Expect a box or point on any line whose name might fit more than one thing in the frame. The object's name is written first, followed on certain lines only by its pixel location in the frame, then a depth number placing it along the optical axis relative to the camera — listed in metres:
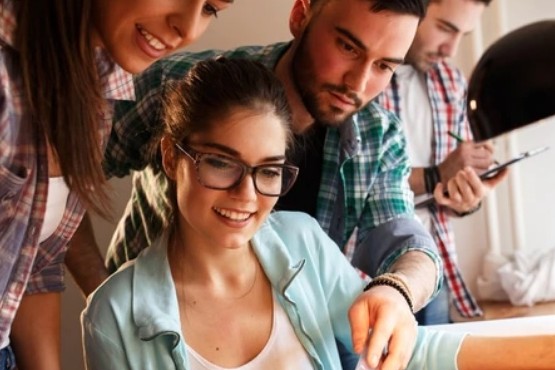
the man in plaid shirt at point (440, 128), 1.95
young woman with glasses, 1.10
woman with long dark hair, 0.90
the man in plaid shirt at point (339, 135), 1.36
